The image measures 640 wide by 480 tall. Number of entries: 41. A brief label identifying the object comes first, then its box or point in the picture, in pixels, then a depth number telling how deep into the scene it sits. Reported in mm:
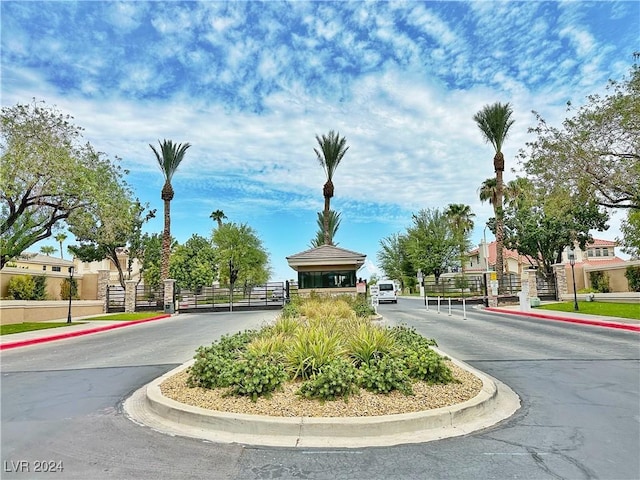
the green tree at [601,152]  16891
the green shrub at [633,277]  31969
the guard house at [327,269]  28578
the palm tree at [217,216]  67938
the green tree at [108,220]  20266
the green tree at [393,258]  60031
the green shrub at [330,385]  5457
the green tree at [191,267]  44562
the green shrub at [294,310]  14230
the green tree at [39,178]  16969
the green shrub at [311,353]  6355
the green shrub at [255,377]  5586
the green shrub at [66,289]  29641
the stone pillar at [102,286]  32438
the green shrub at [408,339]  7605
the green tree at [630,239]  29986
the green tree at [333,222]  49750
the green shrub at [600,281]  35562
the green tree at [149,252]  47094
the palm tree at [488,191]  48112
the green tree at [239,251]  52000
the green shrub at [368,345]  6758
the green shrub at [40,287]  25925
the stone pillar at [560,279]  32906
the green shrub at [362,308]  16141
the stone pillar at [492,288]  29812
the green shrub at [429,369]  6297
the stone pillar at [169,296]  31228
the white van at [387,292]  36969
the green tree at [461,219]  53394
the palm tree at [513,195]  39694
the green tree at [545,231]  36000
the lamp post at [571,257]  23444
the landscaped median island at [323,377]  5367
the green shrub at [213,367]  6051
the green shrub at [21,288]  24562
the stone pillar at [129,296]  32031
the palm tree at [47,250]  54156
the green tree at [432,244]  49938
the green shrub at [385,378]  5703
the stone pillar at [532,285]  31938
